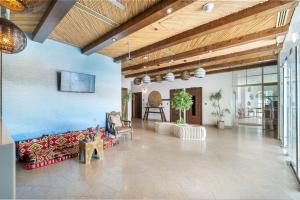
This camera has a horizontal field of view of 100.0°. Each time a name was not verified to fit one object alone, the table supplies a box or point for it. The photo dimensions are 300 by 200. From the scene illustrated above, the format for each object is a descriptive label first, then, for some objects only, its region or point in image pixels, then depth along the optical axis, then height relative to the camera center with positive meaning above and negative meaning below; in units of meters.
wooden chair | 4.32 -0.90
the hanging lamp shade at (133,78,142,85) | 5.94 +0.88
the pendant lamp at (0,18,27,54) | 1.38 +0.72
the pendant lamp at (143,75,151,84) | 4.88 +0.80
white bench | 4.73 -1.24
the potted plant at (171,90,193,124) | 5.21 -0.04
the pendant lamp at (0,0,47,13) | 1.08 +0.85
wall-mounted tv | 3.61 +0.56
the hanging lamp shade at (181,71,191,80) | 5.13 +0.99
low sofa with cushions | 2.73 -1.21
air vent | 2.49 +1.71
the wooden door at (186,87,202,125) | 7.80 -0.51
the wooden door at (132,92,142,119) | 10.24 -0.40
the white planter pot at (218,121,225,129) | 6.78 -1.34
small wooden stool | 2.88 -1.17
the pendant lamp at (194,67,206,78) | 4.17 +0.93
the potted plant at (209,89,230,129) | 7.10 -0.46
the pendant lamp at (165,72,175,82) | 4.66 +0.86
